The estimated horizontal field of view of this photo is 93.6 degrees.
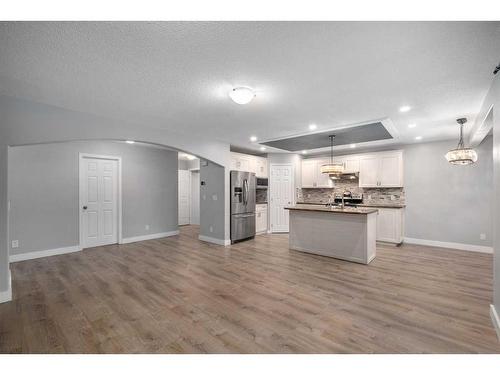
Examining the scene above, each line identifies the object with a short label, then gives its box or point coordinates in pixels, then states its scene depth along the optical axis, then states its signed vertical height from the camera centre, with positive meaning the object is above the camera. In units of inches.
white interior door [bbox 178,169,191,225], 355.6 -8.7
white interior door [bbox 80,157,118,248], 210.5 -9.6
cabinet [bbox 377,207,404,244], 224.8 -35.1
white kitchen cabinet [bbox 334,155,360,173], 259.1 +29.9
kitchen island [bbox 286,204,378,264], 169.9 -33.7
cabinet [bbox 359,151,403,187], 234.5 +20.3
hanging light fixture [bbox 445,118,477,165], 143.4 +20.1
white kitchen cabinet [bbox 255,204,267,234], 281.1 -34.9
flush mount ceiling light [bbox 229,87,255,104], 104.3 +42.8
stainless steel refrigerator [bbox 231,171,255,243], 235.9 -16.1
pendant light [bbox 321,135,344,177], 206.4 +17.9
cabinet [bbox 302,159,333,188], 282.4 +16.9
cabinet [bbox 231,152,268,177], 253.1 +30.1
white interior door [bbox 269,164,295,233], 291.7 -5.6
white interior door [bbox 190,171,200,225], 367.6 -12.2
